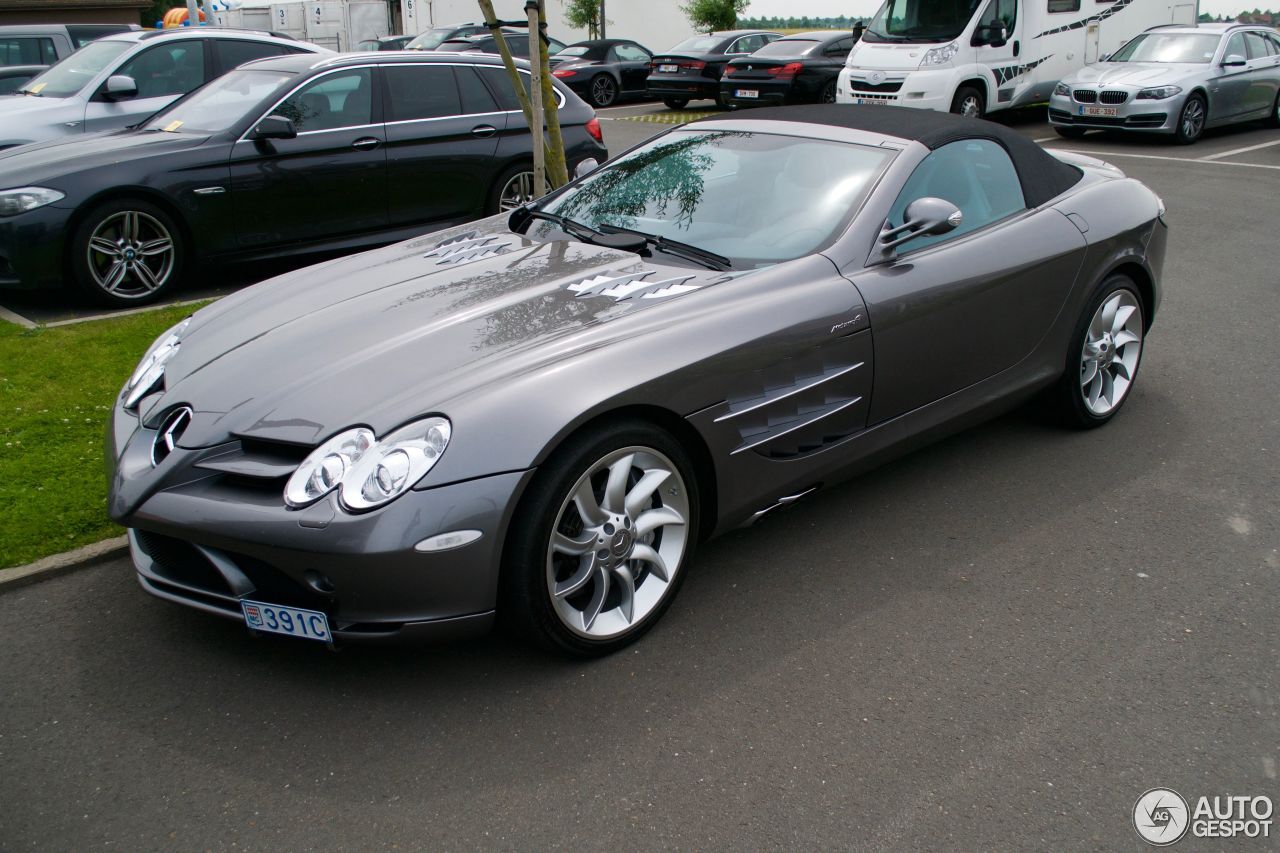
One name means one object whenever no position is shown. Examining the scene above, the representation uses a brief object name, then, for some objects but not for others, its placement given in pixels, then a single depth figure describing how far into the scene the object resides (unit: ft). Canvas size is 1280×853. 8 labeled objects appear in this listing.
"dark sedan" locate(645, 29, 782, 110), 67.21
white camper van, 48.37
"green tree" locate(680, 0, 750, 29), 109.29
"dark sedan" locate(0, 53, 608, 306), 22.49
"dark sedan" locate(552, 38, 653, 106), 72.23
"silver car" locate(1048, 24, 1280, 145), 46.75
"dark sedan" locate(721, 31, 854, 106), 58.90
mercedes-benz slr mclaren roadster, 9.67
